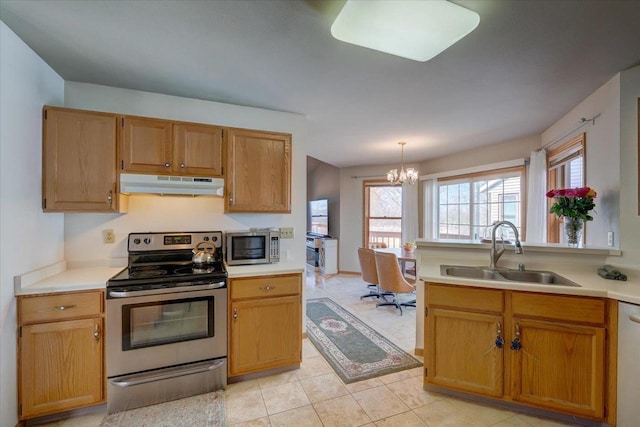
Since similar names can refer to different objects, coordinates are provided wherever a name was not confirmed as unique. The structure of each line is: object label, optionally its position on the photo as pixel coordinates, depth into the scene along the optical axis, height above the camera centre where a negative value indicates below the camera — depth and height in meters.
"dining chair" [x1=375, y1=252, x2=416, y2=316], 3.76 -0.84
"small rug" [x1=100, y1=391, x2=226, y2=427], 1.84 -1.36
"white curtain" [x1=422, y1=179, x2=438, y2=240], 5.58 +0.09
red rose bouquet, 2.31 +0.09
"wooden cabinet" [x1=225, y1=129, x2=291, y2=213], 2.54 +0.36
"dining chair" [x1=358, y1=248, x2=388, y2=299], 4.24 -0.82
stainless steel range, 1.92 -0.88
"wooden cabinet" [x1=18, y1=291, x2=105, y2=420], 1.76 -0.91
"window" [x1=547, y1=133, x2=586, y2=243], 2.90 +0.51
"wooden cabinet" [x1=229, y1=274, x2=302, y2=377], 2.23 -0.90
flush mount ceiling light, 1.34 +0.95
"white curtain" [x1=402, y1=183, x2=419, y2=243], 5.81 -0.01
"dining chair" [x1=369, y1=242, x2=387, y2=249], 6.24 -0.71
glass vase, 2.40 -0.13
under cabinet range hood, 2.19 +0.21
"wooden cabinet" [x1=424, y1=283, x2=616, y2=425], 1.77 -0.89
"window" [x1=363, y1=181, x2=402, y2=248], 6.18 -0.04
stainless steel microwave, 2.50 -0.32
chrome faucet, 2.30 -0.32
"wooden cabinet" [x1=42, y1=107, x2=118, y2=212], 2.04 +0.36
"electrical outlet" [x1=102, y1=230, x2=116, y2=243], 2.41 -0.21
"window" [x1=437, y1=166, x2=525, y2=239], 4.25 +0.18
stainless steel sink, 2.23 -0.49
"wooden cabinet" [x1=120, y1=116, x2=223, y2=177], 2.25 +0.52
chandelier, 4.48 +0.57
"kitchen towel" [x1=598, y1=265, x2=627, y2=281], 2.04 -0.43
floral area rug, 2.51 -1.37
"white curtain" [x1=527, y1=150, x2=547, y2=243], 3.56 +0.18
